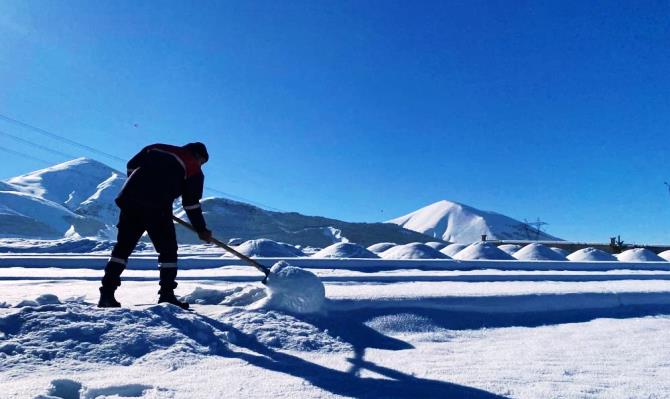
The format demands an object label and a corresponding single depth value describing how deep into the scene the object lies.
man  2.86
